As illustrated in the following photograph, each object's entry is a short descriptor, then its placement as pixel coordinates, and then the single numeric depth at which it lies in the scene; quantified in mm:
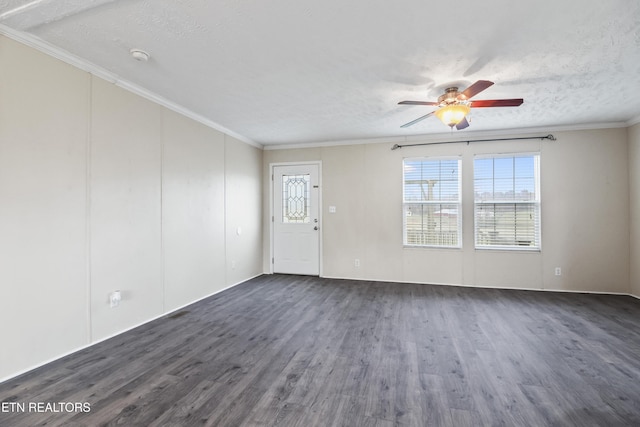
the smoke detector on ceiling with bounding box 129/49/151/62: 2418
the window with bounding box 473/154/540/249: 4664
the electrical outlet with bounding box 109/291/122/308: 2877
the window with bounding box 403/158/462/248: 4973
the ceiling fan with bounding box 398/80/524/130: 2791
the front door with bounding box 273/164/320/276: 5641
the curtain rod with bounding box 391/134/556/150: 4555
